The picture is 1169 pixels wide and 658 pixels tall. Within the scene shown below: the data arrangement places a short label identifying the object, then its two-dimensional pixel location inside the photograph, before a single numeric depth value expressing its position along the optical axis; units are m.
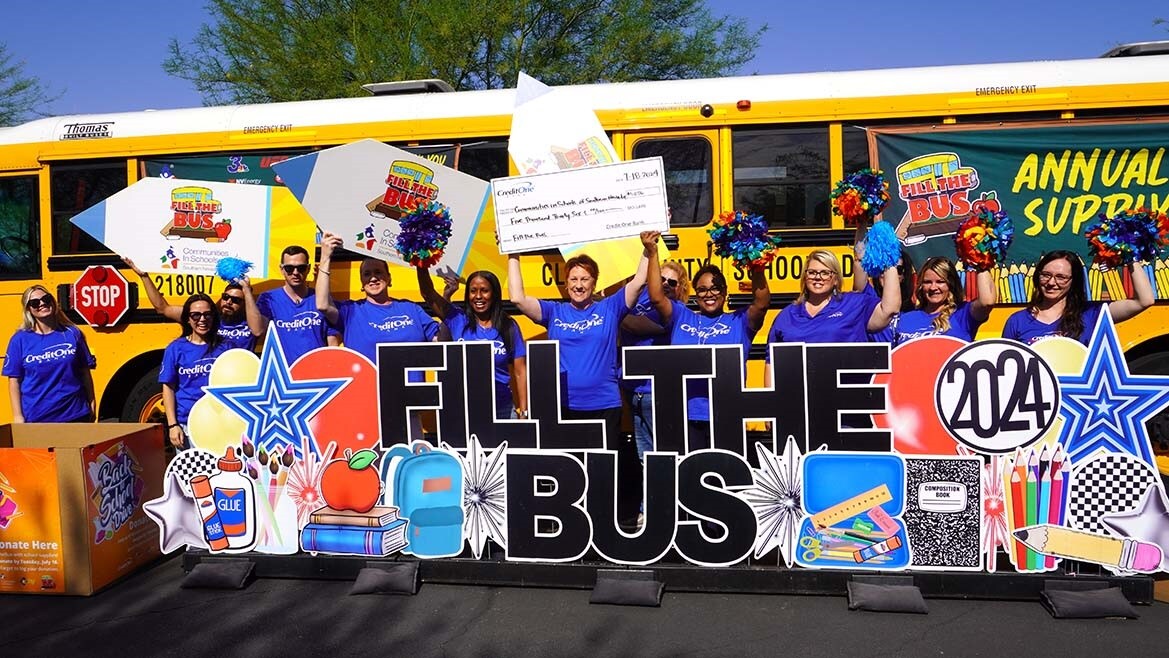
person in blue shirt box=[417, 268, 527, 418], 5.59
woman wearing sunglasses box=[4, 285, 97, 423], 6.21
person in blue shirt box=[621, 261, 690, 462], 5.55
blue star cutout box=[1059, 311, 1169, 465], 4.59
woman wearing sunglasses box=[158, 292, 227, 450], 6.01
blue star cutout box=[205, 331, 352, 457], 5.26
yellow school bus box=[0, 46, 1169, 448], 6.41
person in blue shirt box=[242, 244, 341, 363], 6.26
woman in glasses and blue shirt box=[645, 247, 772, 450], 5.34
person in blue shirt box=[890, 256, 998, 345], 5.44
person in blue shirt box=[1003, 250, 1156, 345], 5.05
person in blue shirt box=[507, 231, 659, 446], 5.37
